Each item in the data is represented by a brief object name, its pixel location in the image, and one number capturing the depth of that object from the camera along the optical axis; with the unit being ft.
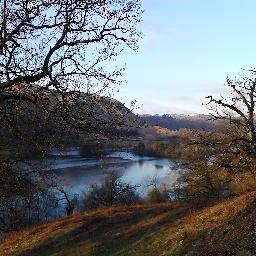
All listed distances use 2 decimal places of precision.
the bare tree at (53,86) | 18.70
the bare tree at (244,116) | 49.60
